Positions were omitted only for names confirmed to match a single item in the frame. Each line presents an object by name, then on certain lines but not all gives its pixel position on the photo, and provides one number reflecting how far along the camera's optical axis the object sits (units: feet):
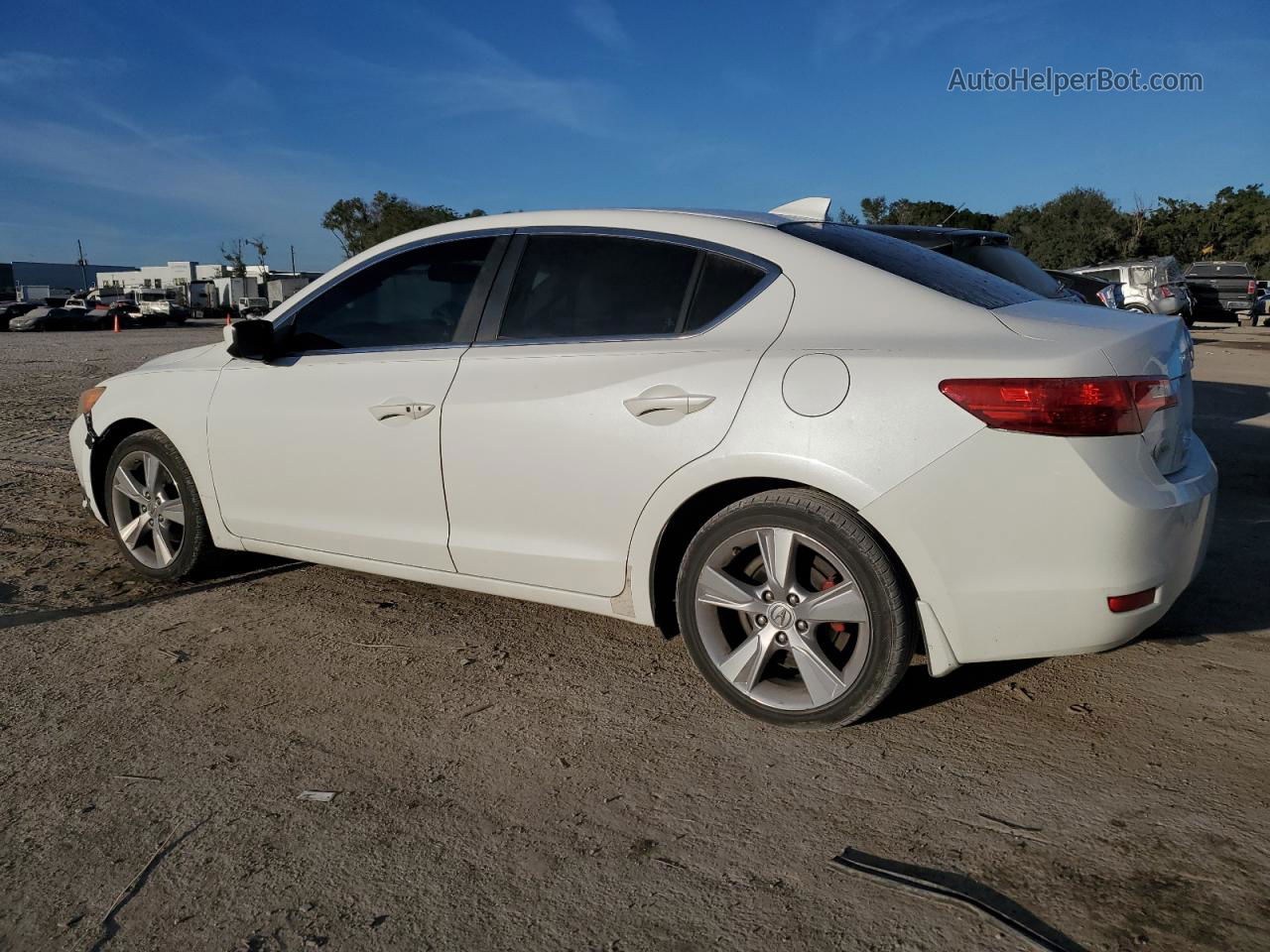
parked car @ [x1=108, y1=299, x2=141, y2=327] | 150.98
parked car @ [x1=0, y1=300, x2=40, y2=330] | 136.77
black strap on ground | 6.77
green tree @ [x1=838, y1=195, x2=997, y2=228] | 185.16
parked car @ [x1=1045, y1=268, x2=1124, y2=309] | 39.70
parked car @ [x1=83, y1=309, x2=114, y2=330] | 138.82
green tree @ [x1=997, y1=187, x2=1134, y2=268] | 161.27
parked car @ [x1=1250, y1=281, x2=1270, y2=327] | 91.91
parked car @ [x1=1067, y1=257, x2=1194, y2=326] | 60.39
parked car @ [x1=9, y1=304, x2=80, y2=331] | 127.34
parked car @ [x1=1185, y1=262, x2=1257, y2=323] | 93.61
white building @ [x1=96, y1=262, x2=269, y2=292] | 322.03
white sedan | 8.72
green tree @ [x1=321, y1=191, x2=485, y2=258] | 236.02
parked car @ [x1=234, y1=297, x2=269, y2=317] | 202.39
